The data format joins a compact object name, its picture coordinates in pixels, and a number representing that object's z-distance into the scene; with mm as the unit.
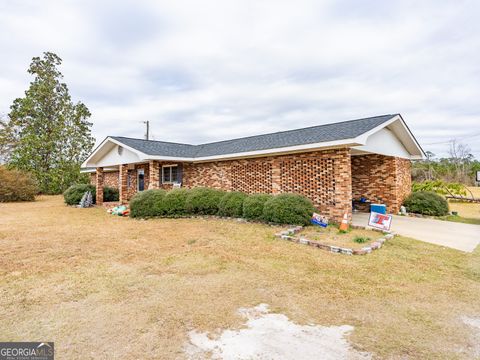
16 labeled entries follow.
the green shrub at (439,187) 16141
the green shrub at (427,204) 11313
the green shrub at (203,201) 11094
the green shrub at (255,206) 9555
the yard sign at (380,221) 7953
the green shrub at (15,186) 20062
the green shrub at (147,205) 11500
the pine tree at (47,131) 23953
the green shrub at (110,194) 19000
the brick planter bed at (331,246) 5914
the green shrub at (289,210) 8680
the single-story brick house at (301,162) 9492
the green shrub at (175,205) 11445
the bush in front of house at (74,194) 17766
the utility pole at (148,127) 32531
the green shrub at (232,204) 10298
